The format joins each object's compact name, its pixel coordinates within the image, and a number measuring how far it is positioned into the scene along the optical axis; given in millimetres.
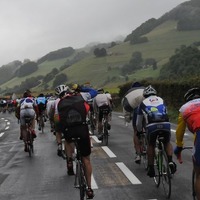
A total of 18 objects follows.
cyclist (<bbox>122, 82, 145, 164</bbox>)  8898
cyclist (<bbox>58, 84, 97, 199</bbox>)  6953
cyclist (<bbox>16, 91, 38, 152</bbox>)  13625
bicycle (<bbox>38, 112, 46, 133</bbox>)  21384
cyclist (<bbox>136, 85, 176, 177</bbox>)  7383
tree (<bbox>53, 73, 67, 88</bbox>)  140500
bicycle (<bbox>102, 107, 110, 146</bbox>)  14442
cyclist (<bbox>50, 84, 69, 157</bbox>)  7965
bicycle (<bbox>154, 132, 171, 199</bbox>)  7141
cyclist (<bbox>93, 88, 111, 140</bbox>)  14703
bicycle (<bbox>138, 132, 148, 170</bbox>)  9356
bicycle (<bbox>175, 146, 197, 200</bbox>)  5991
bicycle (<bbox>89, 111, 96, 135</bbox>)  18016
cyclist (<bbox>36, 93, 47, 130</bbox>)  21497
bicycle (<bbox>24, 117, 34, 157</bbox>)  13414
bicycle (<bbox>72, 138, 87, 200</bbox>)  6919
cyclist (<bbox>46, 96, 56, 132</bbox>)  15892
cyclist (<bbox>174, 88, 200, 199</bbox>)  5121
